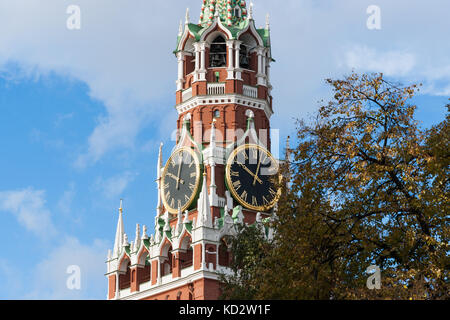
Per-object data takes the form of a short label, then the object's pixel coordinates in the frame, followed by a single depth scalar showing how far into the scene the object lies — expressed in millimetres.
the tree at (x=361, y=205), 42375
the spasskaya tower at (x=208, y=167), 74312
